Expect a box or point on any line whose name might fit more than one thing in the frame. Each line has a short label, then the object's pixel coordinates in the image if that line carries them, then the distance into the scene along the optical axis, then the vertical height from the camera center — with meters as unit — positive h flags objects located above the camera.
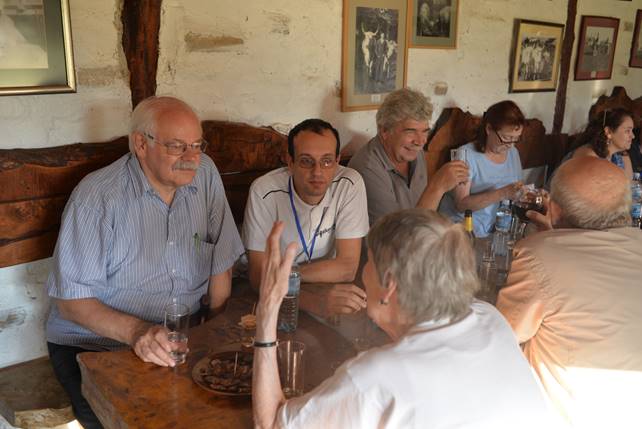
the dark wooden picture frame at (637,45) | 5.70 +0.26
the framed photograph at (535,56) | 4.53 +0.11
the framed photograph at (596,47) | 5.15 +0.21
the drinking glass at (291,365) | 1.54 -0.78
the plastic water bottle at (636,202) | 3.30 -0.77
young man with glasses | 2.44 -0.61
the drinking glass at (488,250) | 2.55 -0.81
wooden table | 1.42 -0.84
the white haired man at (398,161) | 2.91 -0.47
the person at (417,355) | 1.16 -0.60
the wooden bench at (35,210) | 2.23 -0.57
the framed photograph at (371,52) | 3.36 +0.10
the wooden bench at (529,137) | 4.00 -0.49
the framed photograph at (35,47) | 2.16 +0.06
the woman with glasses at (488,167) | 3.55 -0.61
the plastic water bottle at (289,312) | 1.88 -0.78
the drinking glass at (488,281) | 2.29 -0.87
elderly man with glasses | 2.04 -0.67
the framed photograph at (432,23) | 3.70 +0.29
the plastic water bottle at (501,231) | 2.70 -0.75
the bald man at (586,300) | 1.66 -0.66
